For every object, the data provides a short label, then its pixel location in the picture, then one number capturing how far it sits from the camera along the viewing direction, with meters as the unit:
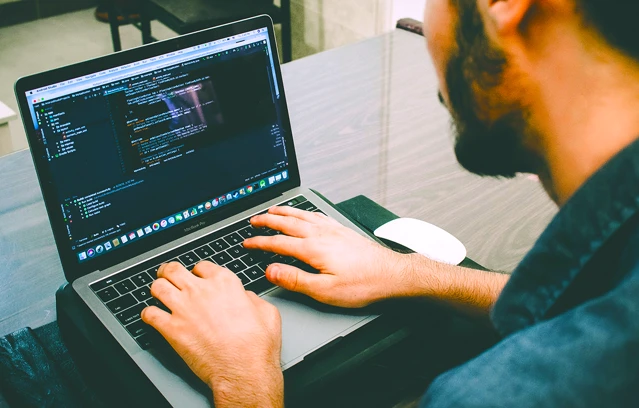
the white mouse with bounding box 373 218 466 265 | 0.98
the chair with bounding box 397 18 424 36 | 1.75
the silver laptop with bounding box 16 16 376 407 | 0.81
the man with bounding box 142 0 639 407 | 0.44
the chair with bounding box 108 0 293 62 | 2.75
